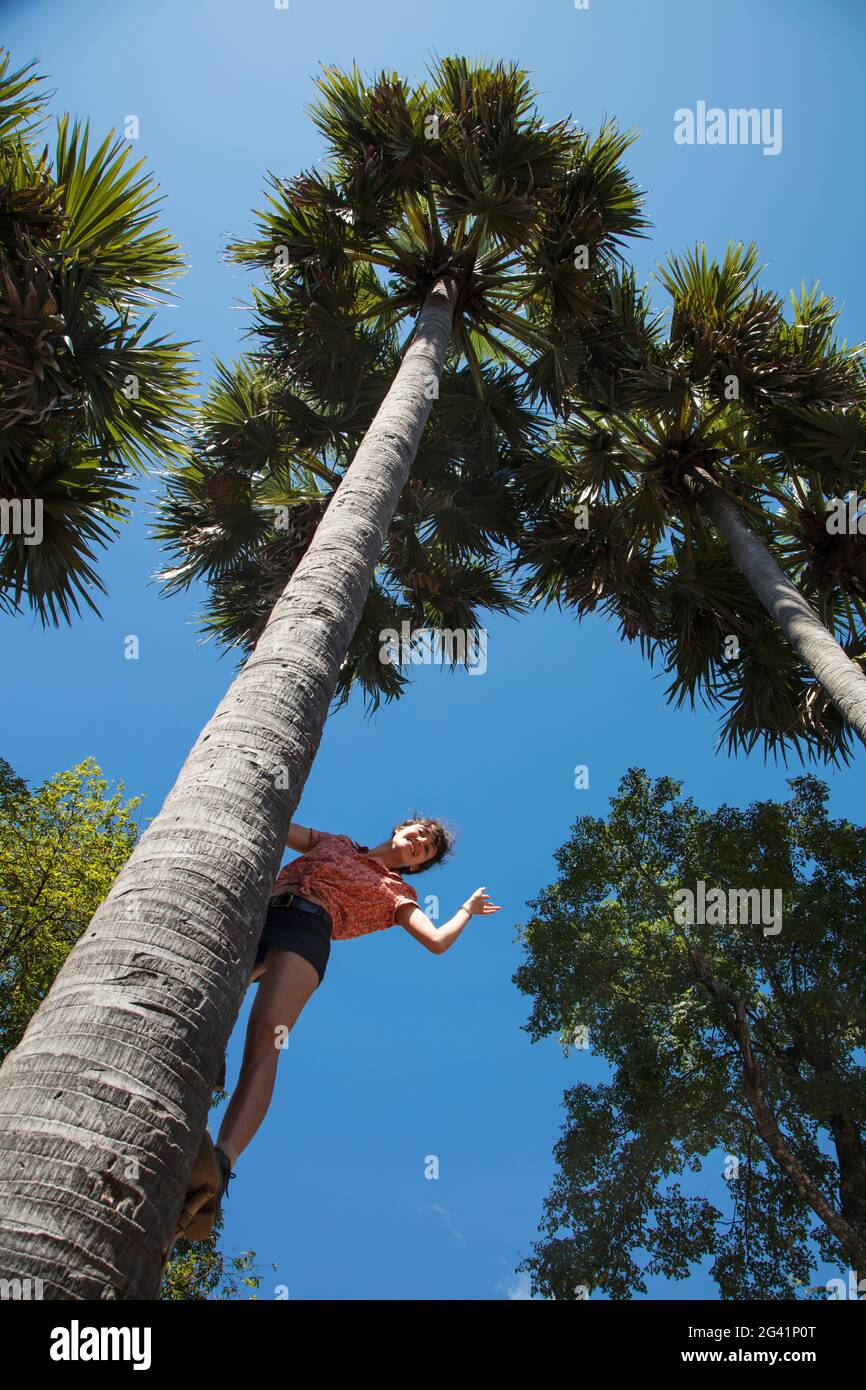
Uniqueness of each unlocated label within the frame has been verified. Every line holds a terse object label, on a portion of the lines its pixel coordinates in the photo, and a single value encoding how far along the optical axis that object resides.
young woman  3.05
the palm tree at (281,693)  1.51
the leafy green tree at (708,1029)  10.39
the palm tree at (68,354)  6.00
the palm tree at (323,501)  9.08
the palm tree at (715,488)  8.55
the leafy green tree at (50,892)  10.45
